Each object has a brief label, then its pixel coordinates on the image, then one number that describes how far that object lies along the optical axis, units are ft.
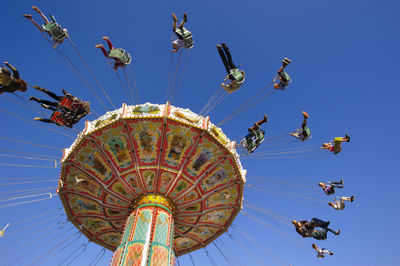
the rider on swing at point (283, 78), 36.96
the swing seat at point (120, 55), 32.81
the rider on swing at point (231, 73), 36.20
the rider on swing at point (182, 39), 34.19
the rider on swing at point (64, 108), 32.19
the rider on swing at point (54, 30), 30.73
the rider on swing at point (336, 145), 41.62
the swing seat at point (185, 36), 34.17
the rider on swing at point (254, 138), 39.73
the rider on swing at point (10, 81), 23.73
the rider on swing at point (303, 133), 41.39
